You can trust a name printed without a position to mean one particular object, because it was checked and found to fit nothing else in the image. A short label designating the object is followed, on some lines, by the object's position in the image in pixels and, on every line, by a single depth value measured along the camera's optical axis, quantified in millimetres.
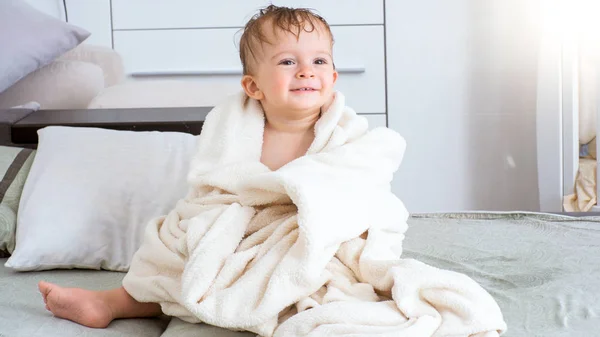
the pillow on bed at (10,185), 1817
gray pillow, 2553
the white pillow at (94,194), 1750
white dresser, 3328
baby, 1553
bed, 1353
